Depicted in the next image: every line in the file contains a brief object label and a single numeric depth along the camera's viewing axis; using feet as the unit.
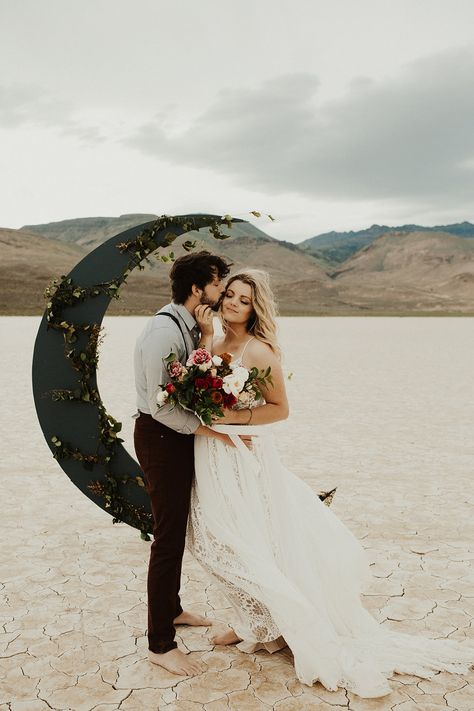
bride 10.19
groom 10.19
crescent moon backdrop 13.46
